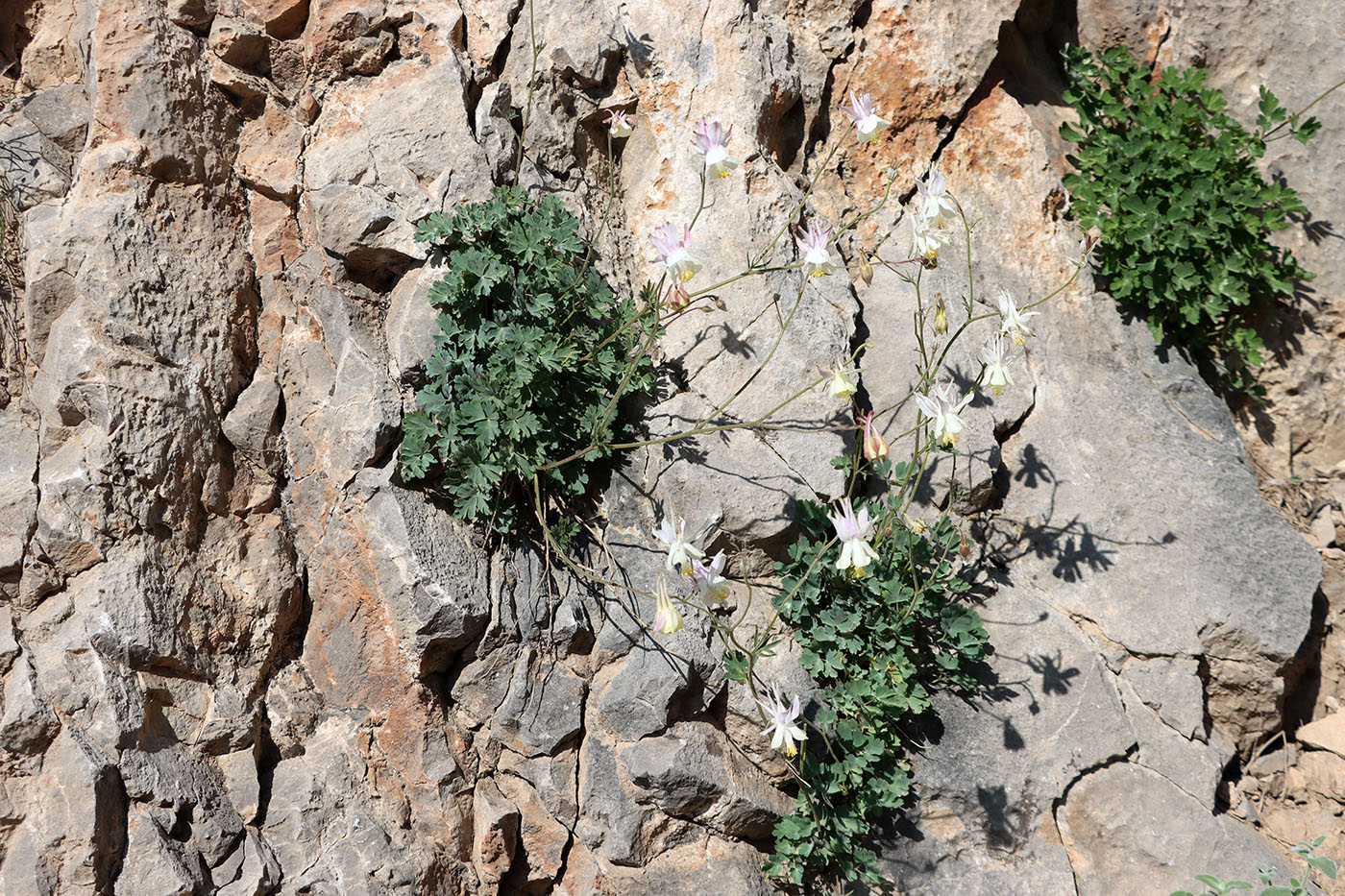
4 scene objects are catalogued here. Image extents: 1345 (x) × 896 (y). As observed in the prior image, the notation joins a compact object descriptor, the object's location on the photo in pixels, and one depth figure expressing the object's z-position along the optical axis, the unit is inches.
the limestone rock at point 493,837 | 146.3
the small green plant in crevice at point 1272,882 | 116.3
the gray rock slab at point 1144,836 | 154.0
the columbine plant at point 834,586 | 144.1
